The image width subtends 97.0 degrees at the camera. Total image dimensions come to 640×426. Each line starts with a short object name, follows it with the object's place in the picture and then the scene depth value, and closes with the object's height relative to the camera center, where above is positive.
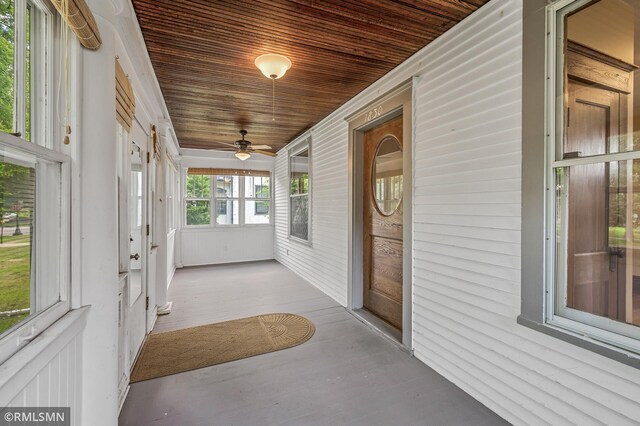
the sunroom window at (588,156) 1.47 +0.29
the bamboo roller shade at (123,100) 1.68 +0.71
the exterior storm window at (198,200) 6.46 +0.24
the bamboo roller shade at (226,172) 6.35 +0.90
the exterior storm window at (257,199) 6.93 +0.29
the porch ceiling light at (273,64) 2.40 +1.27
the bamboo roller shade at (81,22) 1.01 +0.76
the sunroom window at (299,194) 5.16 +0.33
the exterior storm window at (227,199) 6.69 +0.27
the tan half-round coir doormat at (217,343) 2.39 -1.30
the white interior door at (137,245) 2.34 -0.32
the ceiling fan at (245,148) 4.71 +1.07
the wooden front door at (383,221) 3.00 -0.12
